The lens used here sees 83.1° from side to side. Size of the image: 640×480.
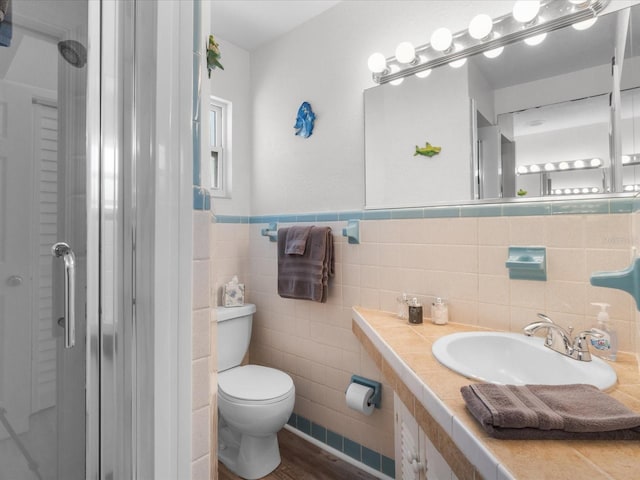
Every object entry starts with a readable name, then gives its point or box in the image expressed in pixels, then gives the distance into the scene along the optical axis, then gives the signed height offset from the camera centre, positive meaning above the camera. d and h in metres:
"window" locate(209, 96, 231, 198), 2.41 +0.65
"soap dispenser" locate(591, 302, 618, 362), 1.07 -0.30
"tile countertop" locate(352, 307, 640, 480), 0.56 -0.35
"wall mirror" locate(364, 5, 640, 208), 1.17 +0.46
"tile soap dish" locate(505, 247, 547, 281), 1.28 -0.08
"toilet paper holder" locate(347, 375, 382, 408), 1.73 -0.71
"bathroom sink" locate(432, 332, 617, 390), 0.94 -0.35
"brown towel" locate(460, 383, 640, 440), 0.62 -0.31
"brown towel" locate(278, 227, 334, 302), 1.90 -0.14
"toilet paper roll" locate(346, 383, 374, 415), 1.68 -0.73
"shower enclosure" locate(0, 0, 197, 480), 0.64 +0.03
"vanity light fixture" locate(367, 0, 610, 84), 1.25 +0.81
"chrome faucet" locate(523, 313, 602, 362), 1.03 -0.29
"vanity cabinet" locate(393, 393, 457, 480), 0.86 -0.61
